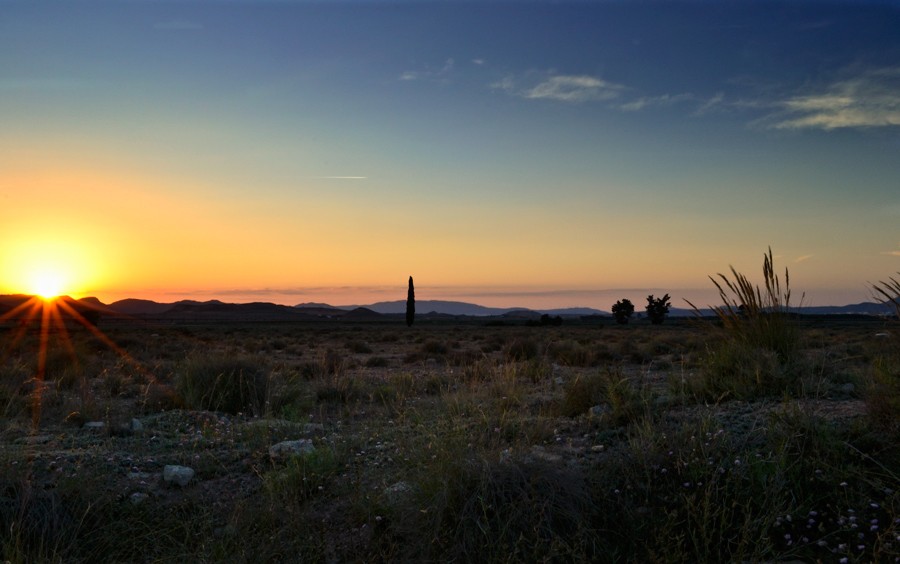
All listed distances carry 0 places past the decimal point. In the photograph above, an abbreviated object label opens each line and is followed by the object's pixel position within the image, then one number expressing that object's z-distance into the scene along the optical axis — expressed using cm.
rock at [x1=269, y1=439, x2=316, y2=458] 593
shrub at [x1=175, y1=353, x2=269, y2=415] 973
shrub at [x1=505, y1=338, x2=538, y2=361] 1919
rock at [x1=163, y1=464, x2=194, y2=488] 541
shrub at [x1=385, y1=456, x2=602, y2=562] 384
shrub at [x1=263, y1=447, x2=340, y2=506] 495
